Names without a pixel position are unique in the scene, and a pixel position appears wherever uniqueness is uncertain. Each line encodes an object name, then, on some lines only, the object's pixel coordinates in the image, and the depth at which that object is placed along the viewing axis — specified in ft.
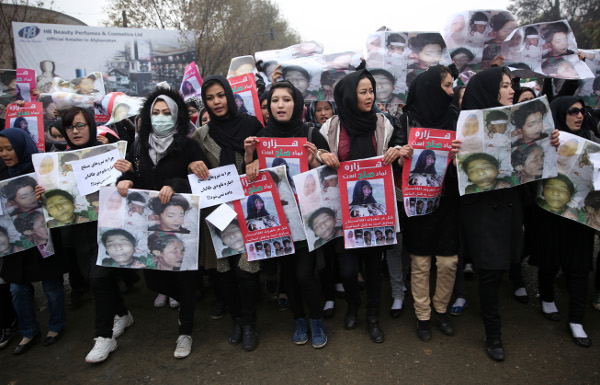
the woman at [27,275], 10.16
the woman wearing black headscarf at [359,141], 9.18
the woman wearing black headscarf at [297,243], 9.36
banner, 47.93
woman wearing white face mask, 9.38
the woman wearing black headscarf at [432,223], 9.05
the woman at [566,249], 9.36
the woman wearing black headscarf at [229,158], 9.70
